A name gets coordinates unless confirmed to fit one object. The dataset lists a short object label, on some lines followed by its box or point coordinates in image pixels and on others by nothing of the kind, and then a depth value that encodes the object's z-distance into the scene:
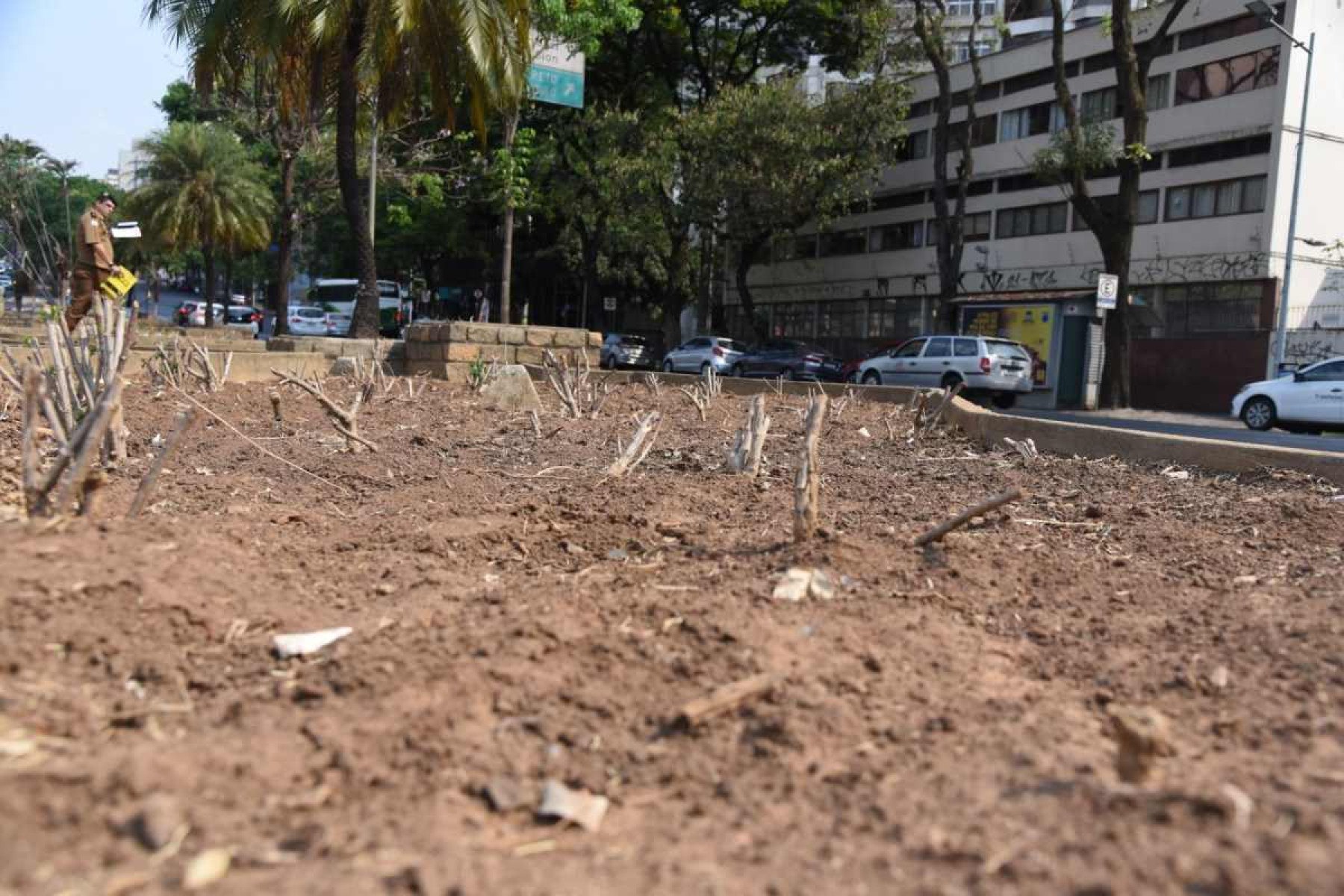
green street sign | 19.25
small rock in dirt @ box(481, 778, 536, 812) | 2.46
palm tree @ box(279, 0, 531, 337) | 13.76
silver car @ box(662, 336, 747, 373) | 31.86
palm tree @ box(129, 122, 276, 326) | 34.28
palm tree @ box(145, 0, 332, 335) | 13.88
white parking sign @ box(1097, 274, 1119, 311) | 22.27
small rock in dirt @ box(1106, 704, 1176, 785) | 2.41
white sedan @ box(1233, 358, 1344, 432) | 18.58
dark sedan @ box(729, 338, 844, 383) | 30.05
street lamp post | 23.33
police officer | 9.70
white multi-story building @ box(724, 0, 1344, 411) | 27.23
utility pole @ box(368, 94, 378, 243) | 26.88
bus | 45.66
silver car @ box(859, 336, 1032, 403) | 22.95
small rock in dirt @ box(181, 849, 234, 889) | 2.07
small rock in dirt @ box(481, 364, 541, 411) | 11.02
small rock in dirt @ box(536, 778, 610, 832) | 2.41
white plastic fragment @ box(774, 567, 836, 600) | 3.70
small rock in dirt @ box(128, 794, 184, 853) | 2.18
